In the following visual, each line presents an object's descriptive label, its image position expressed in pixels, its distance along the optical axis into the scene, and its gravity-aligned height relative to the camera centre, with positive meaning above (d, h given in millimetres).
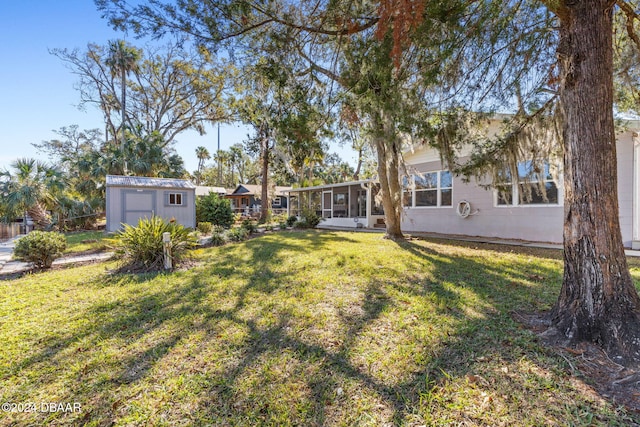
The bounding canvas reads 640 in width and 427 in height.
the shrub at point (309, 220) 14500 -494
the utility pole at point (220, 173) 44212 +5751
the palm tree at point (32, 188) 12258 +1128
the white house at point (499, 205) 6965 +74
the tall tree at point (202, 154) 42000 +8121
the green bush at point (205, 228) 12430 -677
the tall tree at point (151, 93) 20469 +8892
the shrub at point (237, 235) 10164 -817
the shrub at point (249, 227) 12023 -658
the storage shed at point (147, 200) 12977 +586
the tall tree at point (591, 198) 2559 +69
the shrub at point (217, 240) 9398 -897
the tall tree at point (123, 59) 19594 +10276
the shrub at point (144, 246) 5730 -654
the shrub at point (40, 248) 5840 -670
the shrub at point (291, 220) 14566 -502
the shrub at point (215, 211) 15117 +27
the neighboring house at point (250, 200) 29094 +1249
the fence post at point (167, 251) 5576 -738
